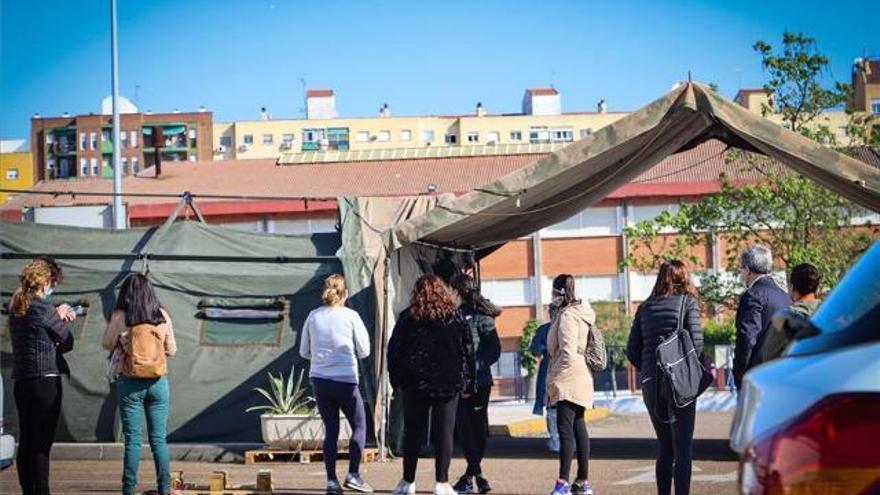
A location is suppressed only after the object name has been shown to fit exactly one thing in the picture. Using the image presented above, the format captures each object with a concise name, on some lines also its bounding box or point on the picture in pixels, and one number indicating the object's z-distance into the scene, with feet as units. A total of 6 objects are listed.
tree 91.09
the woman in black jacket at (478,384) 41.88
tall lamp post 96.22
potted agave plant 54.54
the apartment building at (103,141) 414.82
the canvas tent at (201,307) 58.75
